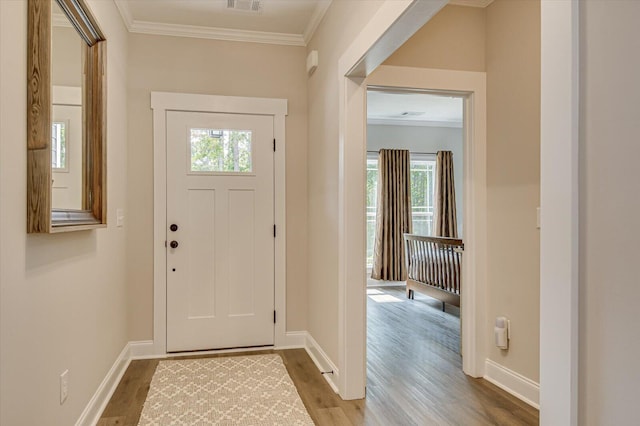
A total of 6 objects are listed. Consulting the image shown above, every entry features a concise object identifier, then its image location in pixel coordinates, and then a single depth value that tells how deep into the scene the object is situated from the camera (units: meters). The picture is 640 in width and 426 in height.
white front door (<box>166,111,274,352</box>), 3.58
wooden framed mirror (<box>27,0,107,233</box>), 1.55
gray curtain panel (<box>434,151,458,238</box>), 7.50
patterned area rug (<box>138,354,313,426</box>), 2.42
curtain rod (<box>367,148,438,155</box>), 7.53
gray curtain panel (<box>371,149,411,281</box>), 7.09
